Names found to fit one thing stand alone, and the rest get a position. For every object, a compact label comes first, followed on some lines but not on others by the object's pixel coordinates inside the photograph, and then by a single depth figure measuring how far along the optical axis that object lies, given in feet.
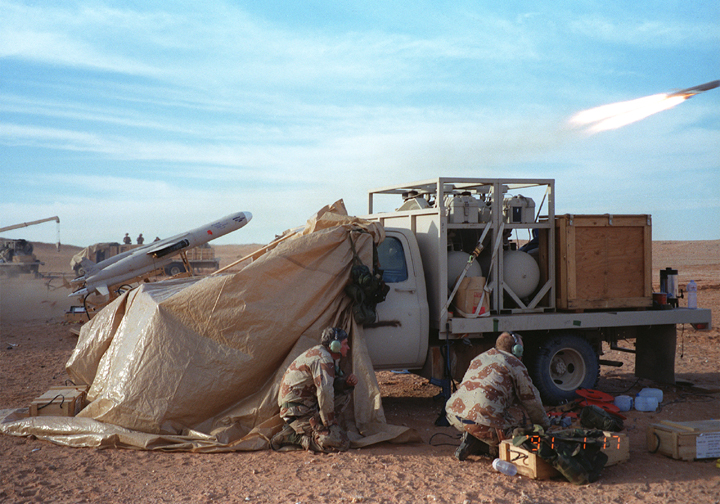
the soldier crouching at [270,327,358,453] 18.63
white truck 23.08
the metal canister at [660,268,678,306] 27.17
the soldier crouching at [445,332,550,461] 17.76
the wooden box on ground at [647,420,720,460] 18.06
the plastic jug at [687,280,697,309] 27.55
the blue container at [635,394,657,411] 24.27
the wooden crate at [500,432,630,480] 16.56
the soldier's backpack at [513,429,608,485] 16.14
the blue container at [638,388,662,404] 25.57
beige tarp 19.60
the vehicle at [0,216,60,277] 131.34
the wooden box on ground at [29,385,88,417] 21.33
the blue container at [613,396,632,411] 24.21
